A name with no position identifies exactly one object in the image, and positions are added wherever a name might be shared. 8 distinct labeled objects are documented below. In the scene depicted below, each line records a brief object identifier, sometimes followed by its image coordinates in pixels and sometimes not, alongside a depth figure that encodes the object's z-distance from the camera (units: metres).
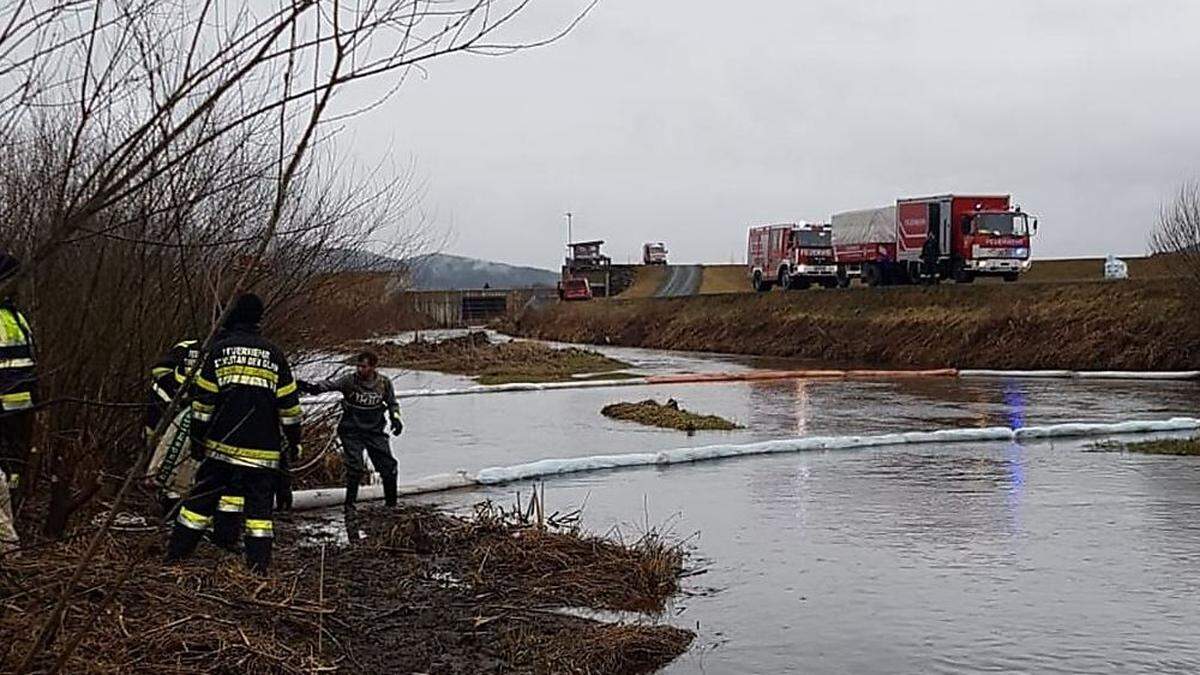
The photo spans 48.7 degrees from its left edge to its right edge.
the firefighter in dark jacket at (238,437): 7.71
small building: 81.50
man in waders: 11.41
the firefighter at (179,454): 7.81
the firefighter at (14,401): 6.76
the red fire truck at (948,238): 38.97
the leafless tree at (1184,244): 32.06
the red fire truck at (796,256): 49.91
